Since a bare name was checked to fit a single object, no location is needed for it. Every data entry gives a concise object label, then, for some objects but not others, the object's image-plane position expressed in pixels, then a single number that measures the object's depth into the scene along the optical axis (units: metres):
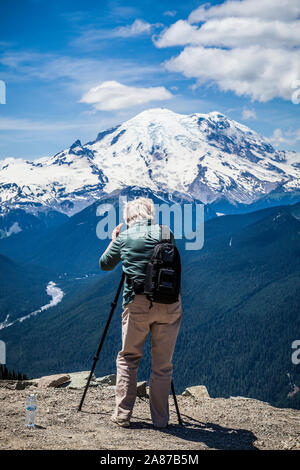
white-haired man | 9.55
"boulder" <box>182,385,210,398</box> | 15.12
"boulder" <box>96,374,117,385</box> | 16.40
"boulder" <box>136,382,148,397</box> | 13.56
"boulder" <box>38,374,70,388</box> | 14.12
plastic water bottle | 9.31
